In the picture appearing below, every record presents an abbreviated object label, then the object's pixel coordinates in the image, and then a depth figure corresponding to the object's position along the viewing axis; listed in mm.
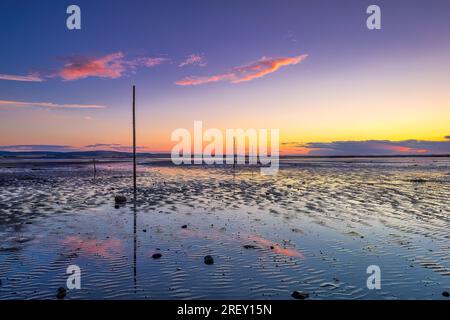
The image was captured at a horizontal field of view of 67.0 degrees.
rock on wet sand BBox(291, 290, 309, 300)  10289
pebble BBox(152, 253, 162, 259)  14198
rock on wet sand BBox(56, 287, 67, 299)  10299
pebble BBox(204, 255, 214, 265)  13516
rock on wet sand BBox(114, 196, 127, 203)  29219
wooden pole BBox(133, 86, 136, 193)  25764
